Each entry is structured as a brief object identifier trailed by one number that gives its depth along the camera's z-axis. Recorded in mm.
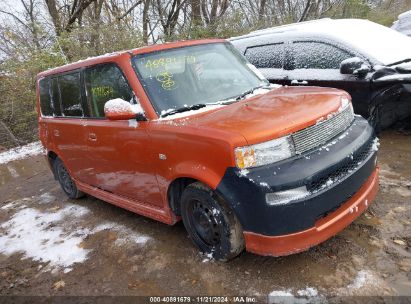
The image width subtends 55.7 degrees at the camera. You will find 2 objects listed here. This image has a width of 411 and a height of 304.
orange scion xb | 2807
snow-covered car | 5160
